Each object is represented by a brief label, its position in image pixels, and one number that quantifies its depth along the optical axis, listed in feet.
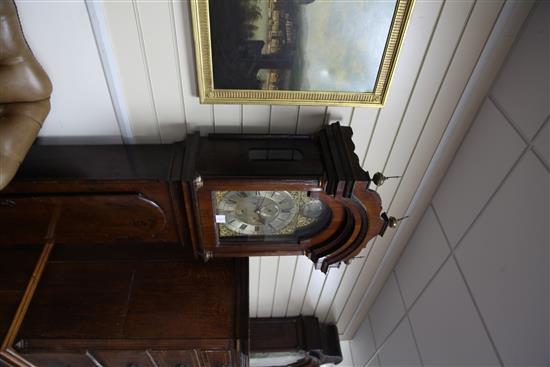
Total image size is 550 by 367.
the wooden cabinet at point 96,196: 2.65
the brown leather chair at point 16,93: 2.21
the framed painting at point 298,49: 2.50
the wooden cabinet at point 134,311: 3.14
